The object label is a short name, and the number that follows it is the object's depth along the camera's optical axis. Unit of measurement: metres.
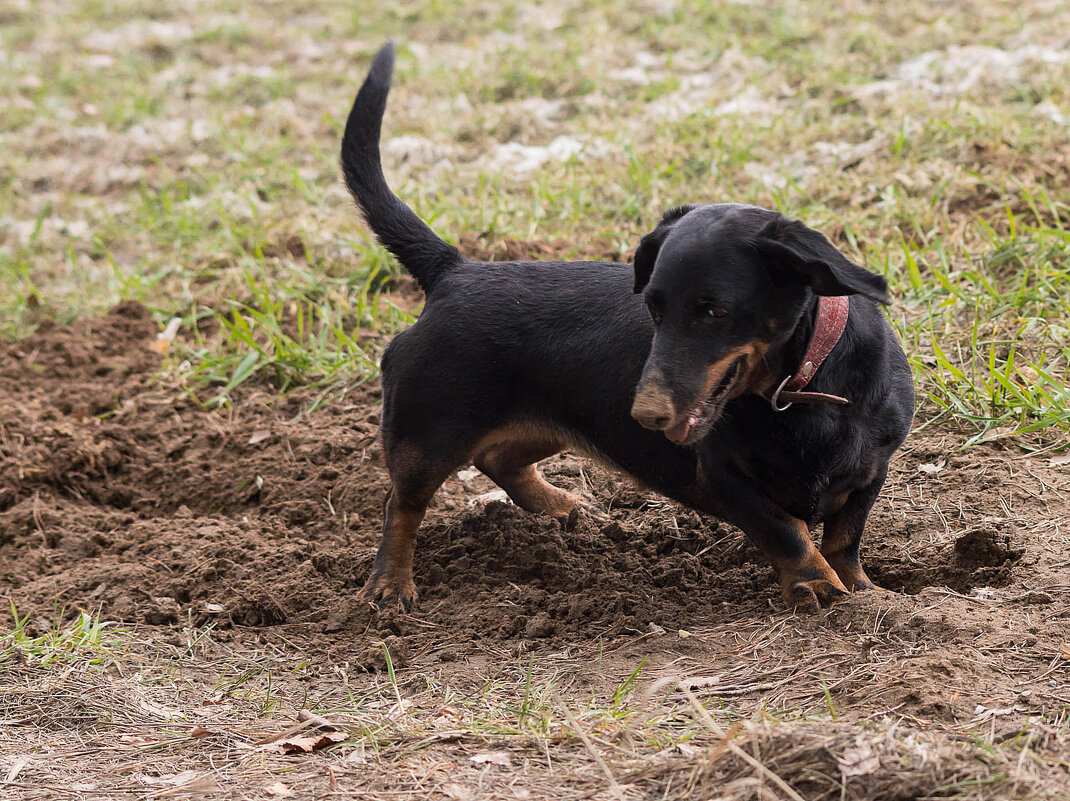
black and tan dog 6.11
